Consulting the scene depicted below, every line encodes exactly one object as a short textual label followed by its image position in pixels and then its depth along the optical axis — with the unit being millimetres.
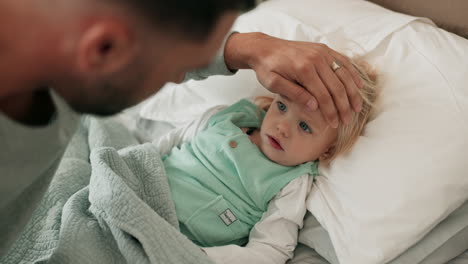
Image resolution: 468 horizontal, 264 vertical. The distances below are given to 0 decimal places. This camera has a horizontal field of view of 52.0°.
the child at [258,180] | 1075
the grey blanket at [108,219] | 914
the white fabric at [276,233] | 1027
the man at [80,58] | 499
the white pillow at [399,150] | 946
